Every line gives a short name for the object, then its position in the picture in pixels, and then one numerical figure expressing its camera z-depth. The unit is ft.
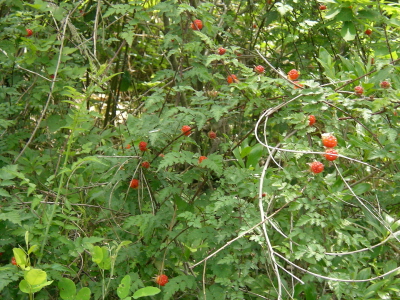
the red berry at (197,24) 9.03
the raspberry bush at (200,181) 7.11
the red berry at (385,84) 7.32
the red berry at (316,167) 6.68
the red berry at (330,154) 6.53
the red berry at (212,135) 9.59
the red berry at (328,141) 6.67
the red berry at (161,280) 8.05
